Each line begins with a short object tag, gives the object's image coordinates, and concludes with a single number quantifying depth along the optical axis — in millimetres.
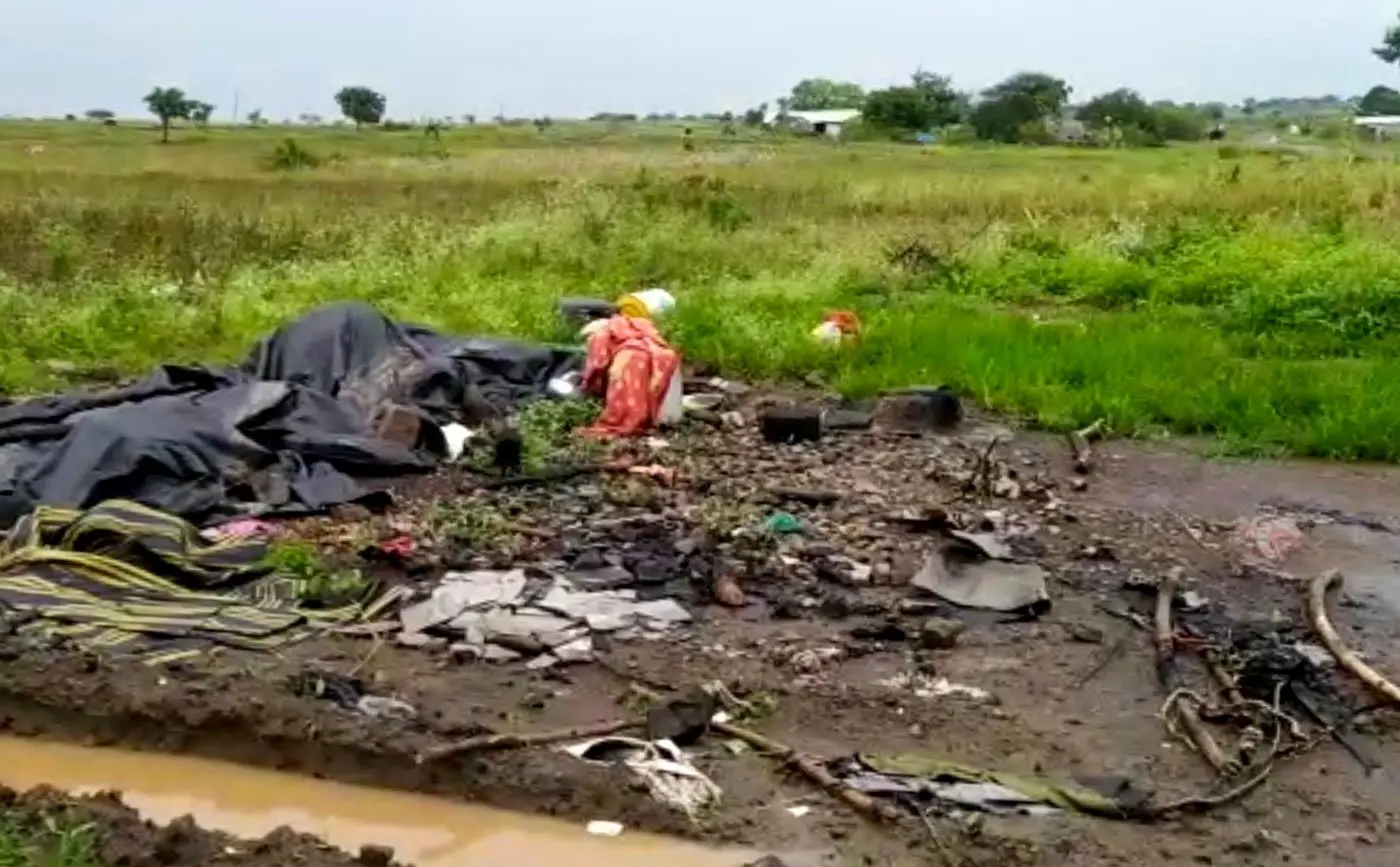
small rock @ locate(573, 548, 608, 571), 5855
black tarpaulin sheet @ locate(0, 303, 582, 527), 6391
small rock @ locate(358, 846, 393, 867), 3672
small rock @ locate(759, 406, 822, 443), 7852
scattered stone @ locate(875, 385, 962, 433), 8125
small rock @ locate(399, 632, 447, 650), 5117
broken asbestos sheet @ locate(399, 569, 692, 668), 5066
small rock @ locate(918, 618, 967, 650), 5227
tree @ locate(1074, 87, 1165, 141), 46031
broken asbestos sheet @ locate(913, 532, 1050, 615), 5590
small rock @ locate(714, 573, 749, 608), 5543
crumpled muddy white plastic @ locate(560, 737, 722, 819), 4059
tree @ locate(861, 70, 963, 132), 47812
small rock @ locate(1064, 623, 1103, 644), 5325
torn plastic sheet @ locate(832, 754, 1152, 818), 4090
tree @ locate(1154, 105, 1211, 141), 47469
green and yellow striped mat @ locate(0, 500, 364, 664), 5121
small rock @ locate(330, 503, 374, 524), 6453
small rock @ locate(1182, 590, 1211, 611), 5637
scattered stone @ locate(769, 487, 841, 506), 6781
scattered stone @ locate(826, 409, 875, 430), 8211
